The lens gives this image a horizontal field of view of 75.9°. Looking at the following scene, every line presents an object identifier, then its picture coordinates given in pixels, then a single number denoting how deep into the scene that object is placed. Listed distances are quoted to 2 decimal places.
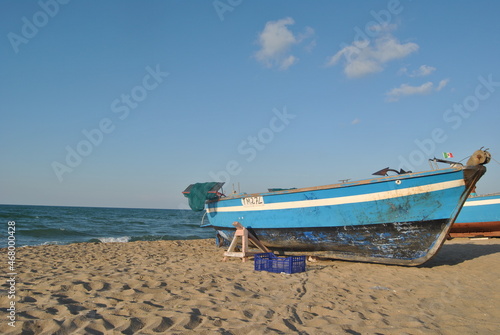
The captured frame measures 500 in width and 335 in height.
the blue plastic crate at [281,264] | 6.71
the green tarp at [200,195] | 11.45
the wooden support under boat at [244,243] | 8.66
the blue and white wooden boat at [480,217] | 14.65
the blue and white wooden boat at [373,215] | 6.68
